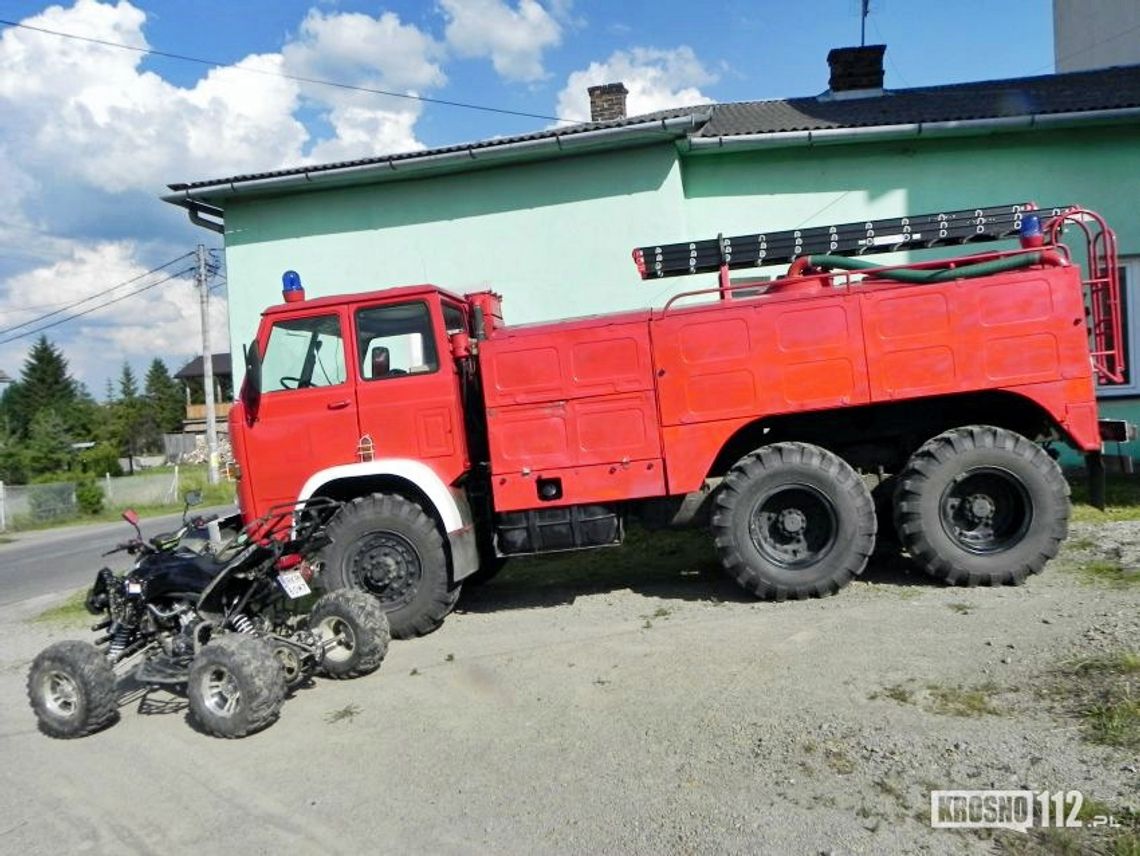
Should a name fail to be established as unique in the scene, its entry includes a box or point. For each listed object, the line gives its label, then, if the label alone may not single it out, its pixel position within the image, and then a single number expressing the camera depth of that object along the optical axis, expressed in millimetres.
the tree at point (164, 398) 79250
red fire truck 5887
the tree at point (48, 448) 36938
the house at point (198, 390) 65000
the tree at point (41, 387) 76750
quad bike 4645
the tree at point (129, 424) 65312
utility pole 28566
